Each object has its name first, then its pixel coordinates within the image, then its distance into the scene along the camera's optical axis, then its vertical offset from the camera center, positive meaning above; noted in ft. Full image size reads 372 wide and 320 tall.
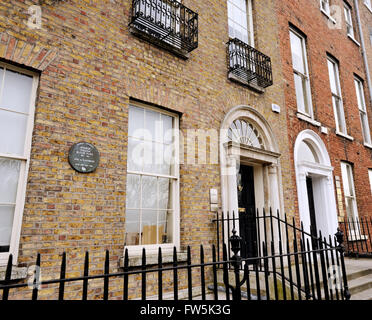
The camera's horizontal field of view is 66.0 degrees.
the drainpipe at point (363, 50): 41.45 +24.96
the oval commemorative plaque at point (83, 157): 13.19 +3.09
